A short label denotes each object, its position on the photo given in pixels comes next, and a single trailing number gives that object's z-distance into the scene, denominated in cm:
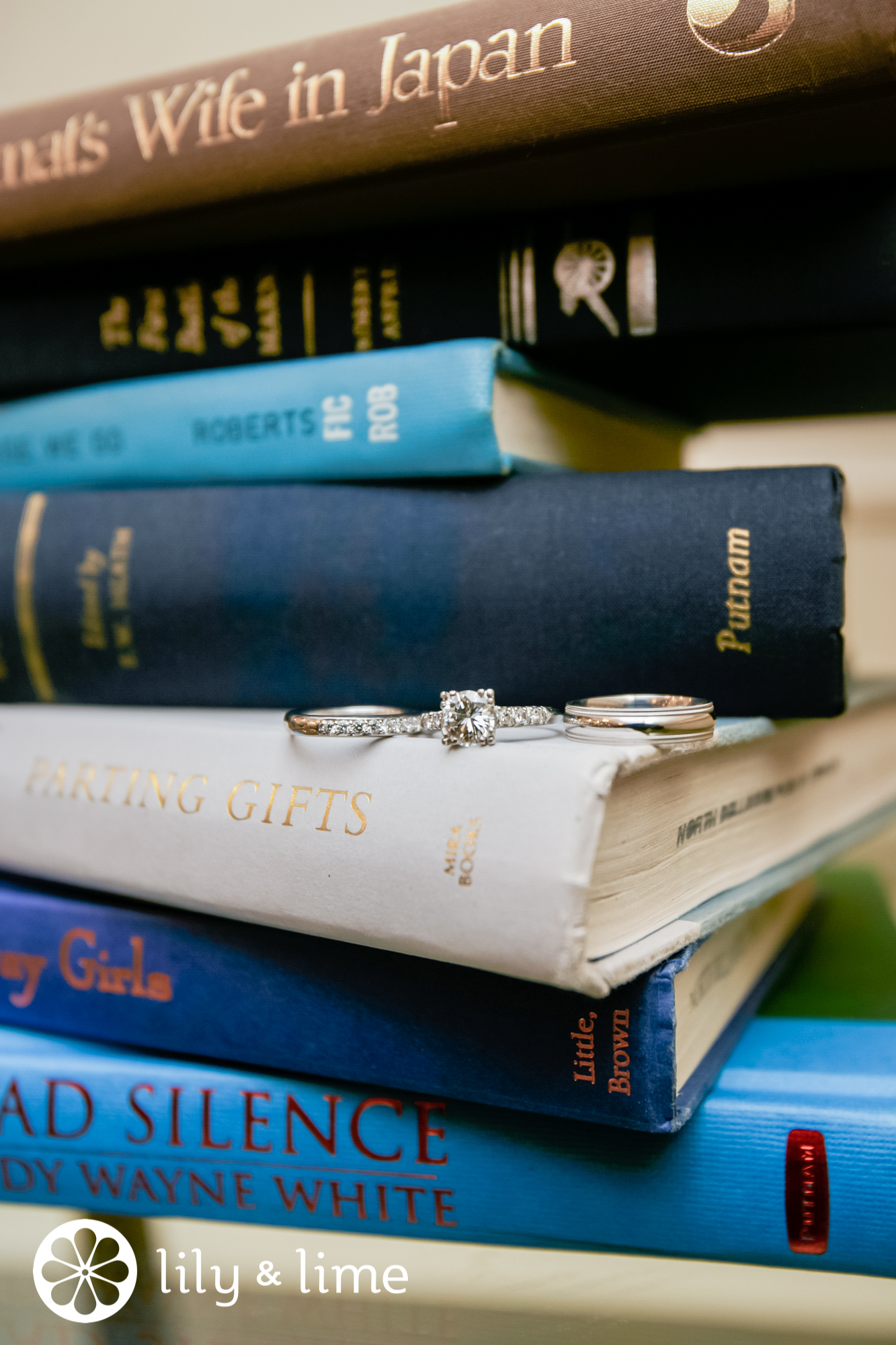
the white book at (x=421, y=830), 30
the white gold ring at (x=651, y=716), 33
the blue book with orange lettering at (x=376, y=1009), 33
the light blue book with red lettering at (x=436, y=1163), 35
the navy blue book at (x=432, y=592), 39
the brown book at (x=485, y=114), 34
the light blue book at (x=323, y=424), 42
